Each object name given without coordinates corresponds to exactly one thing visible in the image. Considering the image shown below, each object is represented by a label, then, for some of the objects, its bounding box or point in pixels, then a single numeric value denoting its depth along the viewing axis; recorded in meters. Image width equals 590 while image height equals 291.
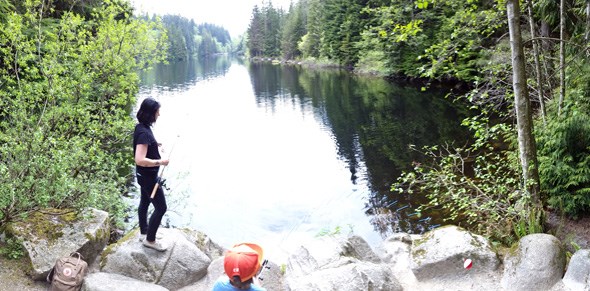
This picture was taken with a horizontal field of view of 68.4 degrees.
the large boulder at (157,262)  6.20
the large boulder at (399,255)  6.72
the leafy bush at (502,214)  7.07
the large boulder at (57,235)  5.79
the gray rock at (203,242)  7.85
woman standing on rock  5.29
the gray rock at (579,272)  5.44
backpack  5.44
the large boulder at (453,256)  6.34
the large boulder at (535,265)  5.69
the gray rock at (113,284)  5.50
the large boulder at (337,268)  5.65
